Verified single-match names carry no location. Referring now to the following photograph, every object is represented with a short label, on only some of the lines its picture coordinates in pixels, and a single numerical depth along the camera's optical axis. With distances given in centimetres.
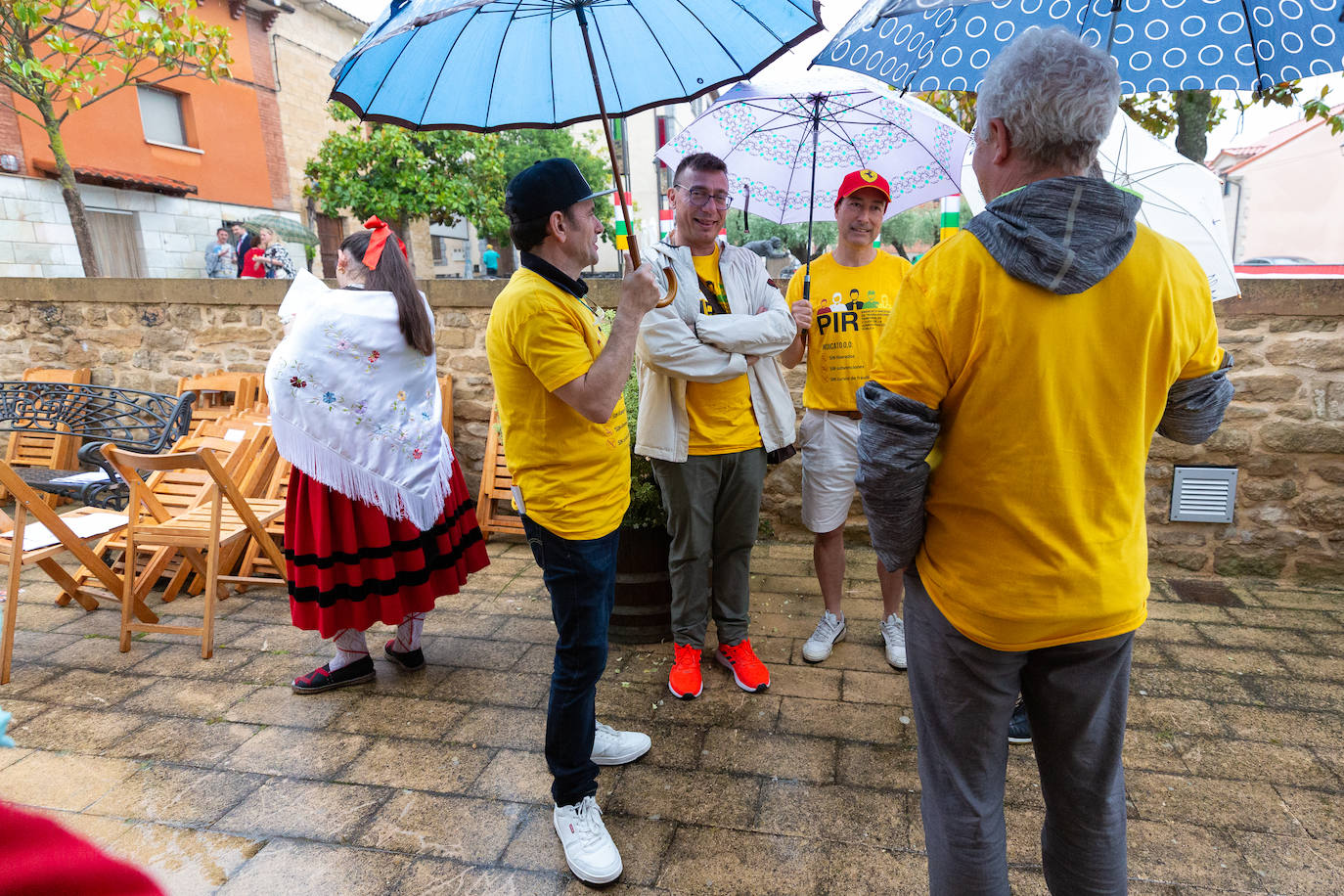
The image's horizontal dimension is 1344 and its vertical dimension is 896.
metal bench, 495
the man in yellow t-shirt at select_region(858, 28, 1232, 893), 127
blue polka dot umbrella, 183
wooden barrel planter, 335
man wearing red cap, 306
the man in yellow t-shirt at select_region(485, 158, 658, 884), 193
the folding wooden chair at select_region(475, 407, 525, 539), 476
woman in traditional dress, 293
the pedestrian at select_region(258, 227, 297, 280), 944
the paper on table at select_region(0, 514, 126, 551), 353
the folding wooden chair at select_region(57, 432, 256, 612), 385
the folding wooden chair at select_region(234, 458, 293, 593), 421
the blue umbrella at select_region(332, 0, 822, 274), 223
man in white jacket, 279
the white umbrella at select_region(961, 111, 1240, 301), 243
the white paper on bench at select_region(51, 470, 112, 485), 429
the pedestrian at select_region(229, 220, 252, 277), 1097
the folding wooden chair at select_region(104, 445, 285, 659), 333
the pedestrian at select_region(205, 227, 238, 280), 1228
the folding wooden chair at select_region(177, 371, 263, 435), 503
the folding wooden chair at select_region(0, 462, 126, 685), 328
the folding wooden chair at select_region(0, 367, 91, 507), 559
